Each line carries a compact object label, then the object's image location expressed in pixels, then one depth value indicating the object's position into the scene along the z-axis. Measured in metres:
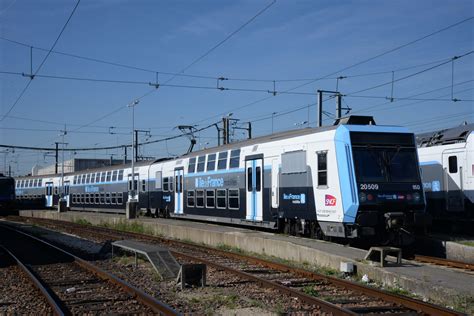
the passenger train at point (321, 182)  14.77
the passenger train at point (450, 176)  18.73
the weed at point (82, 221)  36.82
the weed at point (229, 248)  18.15
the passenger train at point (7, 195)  44.88
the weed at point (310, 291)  10.24
